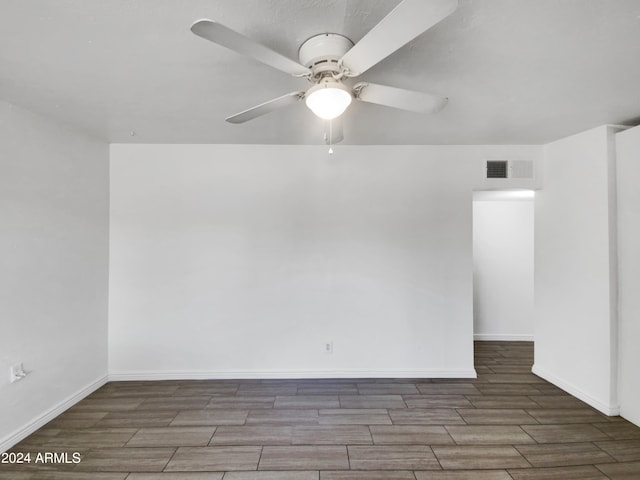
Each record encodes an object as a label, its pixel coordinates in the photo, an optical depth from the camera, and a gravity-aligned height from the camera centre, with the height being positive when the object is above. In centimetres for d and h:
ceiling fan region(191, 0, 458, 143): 98 +73
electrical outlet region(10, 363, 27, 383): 209 -88
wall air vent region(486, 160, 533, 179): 308 +77
